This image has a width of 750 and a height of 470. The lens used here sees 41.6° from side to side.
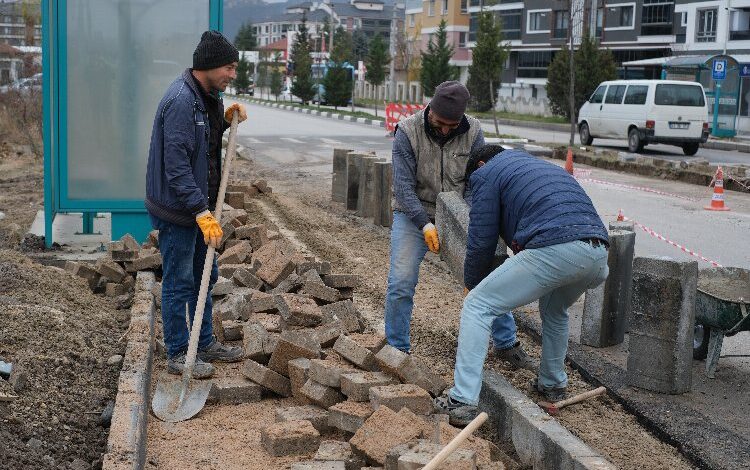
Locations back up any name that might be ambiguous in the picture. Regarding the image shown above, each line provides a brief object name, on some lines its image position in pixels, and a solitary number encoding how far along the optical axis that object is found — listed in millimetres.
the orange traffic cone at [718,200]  14555
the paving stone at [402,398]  4625
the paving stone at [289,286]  7113
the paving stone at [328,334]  5680
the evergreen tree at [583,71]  37125
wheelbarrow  5766
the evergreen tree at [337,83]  52969
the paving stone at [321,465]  4160
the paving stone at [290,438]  4559
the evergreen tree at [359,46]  89569
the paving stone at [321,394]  4957
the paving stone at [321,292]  6902
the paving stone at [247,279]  7309
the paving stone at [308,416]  4777
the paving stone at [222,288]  6973
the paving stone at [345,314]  6473
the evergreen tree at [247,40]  133500
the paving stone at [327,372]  4969
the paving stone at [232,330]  6430
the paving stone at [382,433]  4184
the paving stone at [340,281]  7359
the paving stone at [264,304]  6668
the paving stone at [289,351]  5355
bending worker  4699
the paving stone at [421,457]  3848
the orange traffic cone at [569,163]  17209
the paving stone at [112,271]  7793
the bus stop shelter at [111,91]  9461
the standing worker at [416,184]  5625
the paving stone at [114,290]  7727
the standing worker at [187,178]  5367
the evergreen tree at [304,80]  57188
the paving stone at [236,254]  8008
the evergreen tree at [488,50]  39656
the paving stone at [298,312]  6199
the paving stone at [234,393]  5340
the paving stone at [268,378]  5340
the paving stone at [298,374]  5184
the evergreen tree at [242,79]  81125
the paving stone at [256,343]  5598
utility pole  71938
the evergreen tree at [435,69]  53500
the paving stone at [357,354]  5129
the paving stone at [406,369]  4977
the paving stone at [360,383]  4805
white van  24500
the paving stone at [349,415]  4574
